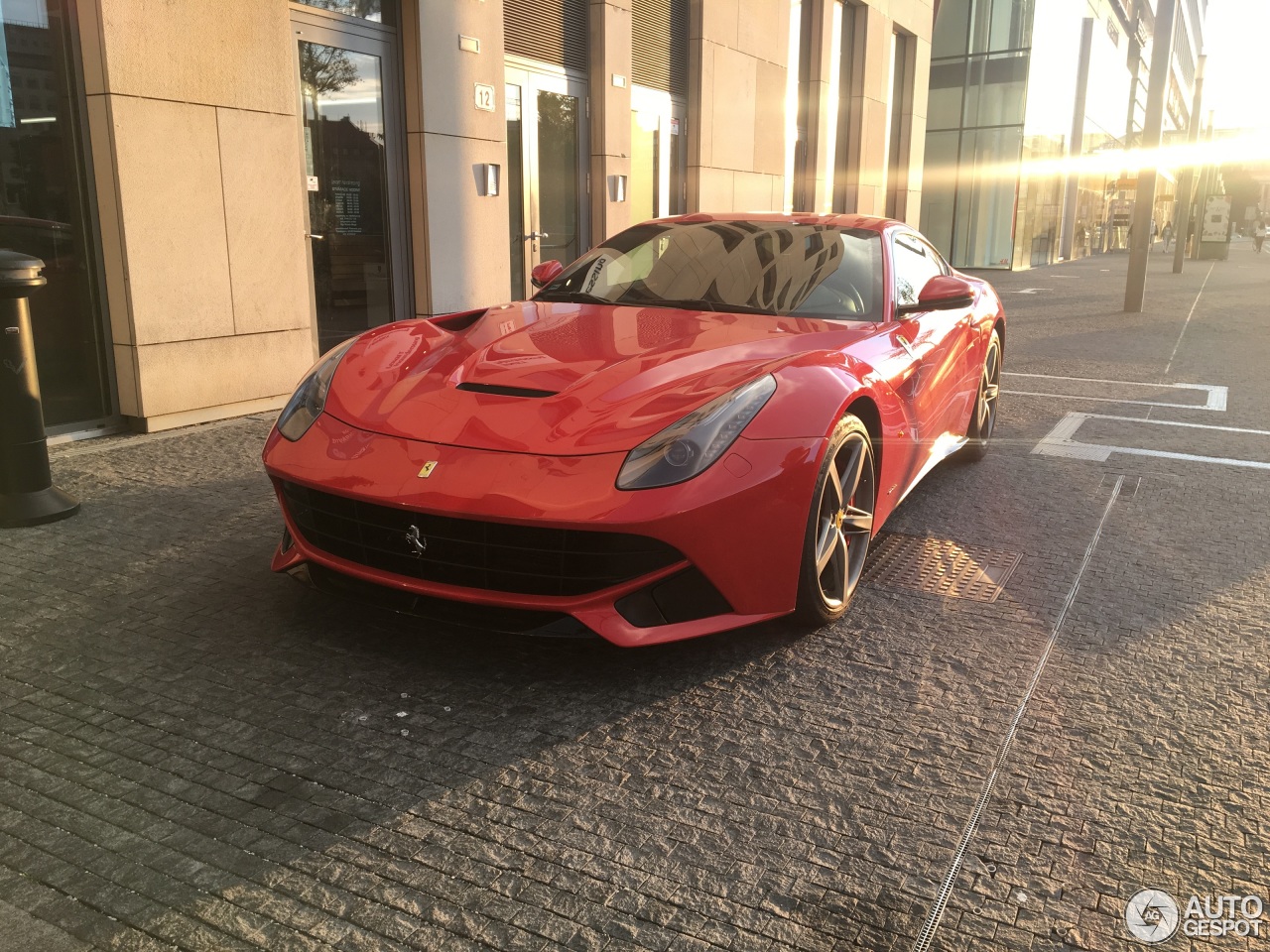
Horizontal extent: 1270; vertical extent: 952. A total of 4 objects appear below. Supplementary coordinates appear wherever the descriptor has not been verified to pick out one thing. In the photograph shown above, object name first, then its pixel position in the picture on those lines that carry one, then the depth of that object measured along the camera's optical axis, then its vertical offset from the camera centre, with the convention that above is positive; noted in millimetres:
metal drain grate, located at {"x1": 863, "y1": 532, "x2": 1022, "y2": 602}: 3938 -1322
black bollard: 4352 -812
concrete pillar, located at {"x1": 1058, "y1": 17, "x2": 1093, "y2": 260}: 36469 +3910
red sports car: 2880 -683
